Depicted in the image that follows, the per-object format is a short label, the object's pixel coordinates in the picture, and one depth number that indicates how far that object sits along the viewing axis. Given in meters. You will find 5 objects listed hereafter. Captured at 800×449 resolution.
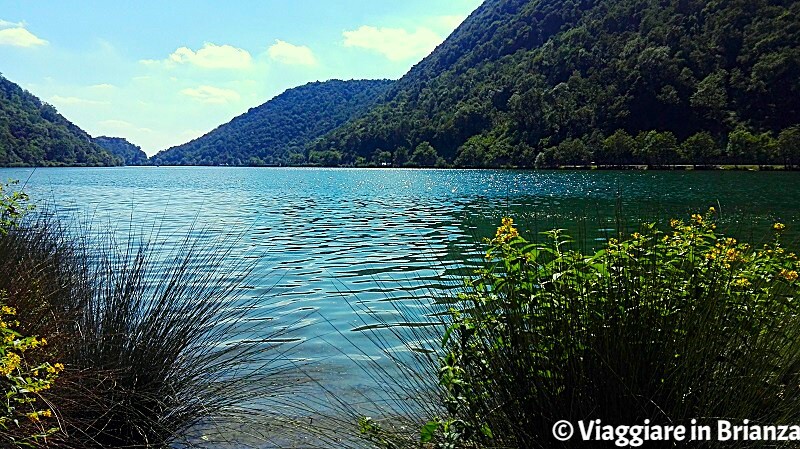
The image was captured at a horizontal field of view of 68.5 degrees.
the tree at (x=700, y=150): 91.19
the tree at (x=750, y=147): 83.44
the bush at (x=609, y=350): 2.86
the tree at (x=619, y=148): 101.62
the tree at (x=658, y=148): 95.88
